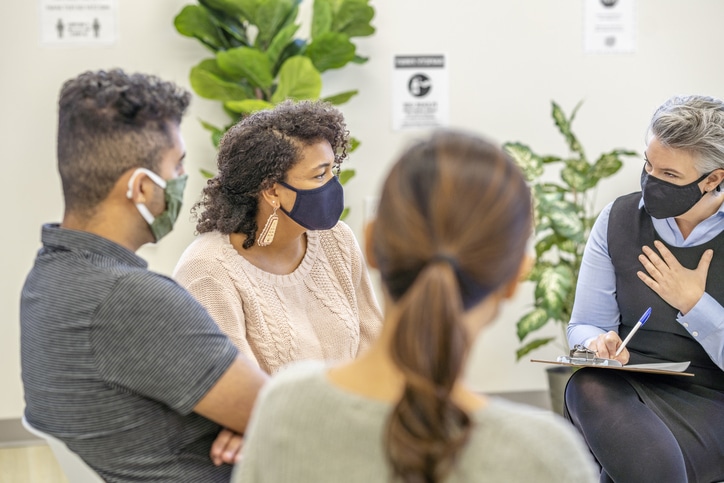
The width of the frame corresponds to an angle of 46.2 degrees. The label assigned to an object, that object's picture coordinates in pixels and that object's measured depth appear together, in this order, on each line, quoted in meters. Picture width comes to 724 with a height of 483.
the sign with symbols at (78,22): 3.79
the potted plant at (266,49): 3.51
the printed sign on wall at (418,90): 4.00
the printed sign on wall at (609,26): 4.07
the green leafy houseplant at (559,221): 3.56
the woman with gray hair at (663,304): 2.10
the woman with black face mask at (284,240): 2.13
